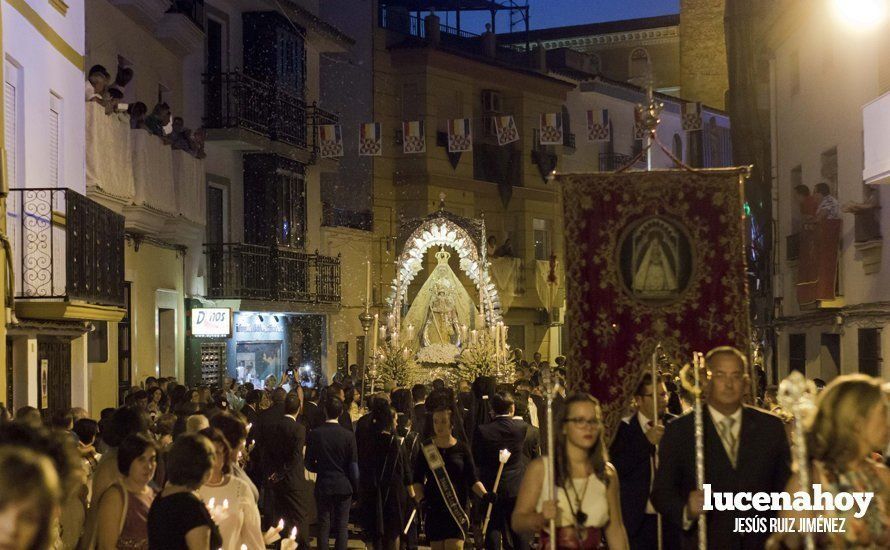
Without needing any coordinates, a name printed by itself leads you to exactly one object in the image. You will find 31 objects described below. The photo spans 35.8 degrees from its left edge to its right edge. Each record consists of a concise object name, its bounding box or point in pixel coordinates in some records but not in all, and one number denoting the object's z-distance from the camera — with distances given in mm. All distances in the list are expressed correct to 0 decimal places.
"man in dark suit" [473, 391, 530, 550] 12648
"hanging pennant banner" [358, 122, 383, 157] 32188
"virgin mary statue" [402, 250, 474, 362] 25453
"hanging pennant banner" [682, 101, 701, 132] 31578
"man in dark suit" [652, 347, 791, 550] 7773
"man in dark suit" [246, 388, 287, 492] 13125
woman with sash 11852
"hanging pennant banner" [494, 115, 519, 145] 36219
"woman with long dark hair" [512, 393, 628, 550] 7281
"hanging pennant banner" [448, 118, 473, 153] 34309
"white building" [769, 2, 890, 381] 20500
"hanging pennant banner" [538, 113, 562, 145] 33938
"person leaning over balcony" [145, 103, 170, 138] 21797
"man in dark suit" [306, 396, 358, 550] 13438
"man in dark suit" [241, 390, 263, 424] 15883
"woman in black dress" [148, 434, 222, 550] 6727
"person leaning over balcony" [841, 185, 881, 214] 20281
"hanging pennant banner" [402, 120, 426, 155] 33188
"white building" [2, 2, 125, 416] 14961
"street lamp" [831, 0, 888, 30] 19406
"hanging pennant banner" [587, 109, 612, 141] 33281
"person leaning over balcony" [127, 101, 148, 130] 20328
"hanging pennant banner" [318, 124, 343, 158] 31859
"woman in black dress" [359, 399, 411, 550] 13328
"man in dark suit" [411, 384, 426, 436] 14744
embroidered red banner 11797
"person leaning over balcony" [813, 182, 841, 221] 22375
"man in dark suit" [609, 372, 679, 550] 9438
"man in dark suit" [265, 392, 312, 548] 13023
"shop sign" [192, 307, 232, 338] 26656
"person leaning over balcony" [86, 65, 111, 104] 18672
